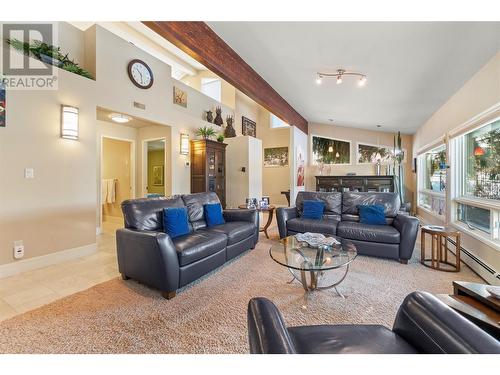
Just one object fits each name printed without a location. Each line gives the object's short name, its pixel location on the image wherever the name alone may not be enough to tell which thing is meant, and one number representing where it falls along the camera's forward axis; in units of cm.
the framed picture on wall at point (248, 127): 812
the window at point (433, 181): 436
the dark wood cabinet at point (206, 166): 544
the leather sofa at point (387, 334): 85
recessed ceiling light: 427
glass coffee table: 198
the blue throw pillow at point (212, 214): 335
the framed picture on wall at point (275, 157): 873
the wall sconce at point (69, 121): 315
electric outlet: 277
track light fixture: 352
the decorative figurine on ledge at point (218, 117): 636
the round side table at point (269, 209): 440
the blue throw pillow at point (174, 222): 269
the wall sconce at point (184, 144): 525
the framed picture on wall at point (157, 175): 550
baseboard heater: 234
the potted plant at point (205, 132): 554
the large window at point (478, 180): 265
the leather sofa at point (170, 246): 212
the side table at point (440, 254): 273
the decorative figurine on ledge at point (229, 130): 669
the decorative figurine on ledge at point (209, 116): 612
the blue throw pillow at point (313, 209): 386
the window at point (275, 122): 900
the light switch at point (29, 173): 285
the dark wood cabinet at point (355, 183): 670
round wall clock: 409
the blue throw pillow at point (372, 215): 342
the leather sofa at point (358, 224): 296
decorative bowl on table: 239
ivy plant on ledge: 279
